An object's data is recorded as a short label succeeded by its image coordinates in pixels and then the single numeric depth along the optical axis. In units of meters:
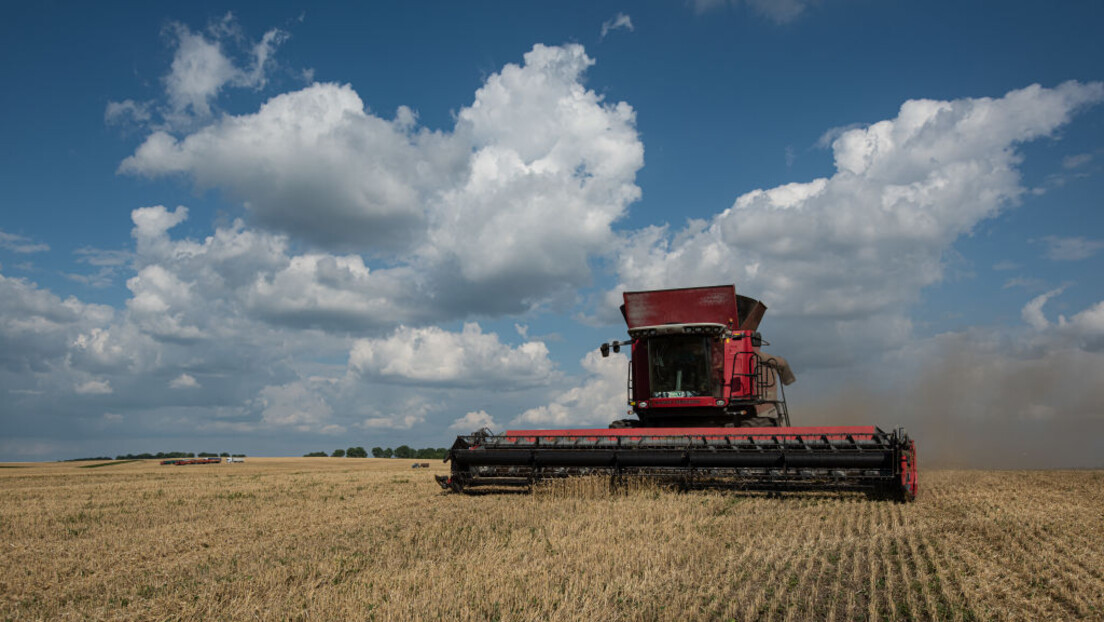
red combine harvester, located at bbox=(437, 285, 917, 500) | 10.48
